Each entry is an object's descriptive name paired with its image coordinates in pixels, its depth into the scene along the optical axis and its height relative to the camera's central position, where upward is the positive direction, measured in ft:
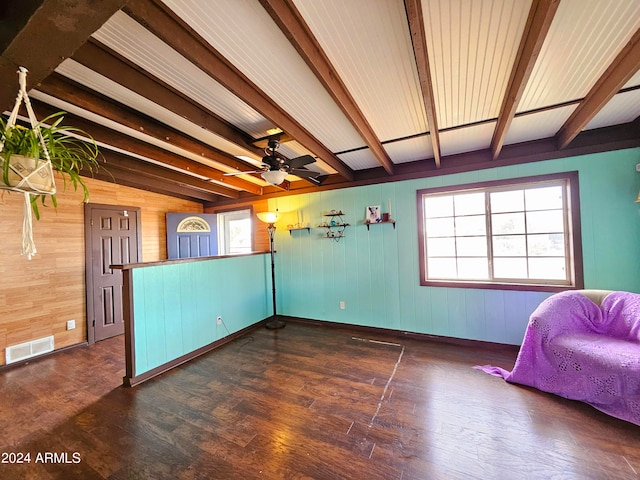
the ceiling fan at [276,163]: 8.21 +2.76
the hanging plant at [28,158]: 3.28 +1.29
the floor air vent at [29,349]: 9.75 -3.90
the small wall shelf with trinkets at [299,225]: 13.93 +1.18
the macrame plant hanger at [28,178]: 3.30 +1.04
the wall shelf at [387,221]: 11.81 +0.98
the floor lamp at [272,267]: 13.28 -1.27
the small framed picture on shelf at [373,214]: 12.16 +1.41
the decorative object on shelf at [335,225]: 13.10 +1.03
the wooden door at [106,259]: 12.22 -0.40
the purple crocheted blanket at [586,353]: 5.95 -3.03
